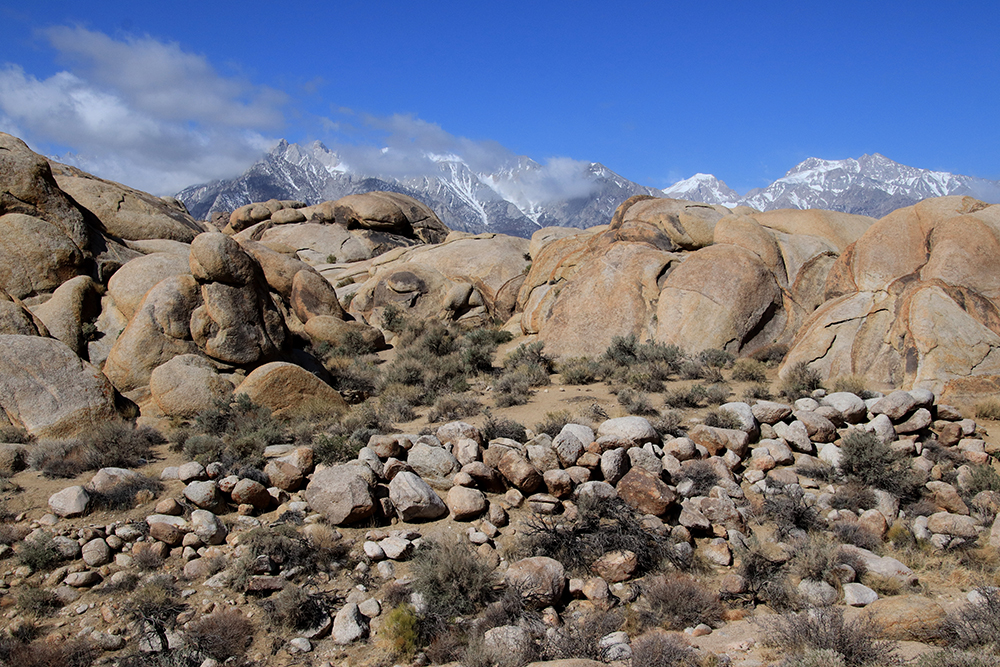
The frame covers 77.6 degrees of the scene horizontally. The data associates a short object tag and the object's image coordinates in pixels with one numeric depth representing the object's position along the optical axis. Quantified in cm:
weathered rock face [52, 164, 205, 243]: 1680
